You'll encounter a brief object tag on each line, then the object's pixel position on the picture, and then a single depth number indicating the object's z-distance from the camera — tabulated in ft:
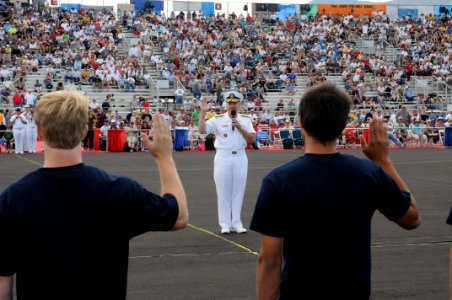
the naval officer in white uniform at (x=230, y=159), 35.09
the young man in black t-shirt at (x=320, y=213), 11.84
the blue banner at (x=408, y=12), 190.72
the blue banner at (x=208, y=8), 173.27
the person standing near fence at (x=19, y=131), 91.86
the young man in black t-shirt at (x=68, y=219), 10.82
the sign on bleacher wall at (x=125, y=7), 162.93
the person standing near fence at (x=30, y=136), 93.04
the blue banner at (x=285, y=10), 183.42
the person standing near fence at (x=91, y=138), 98.35
